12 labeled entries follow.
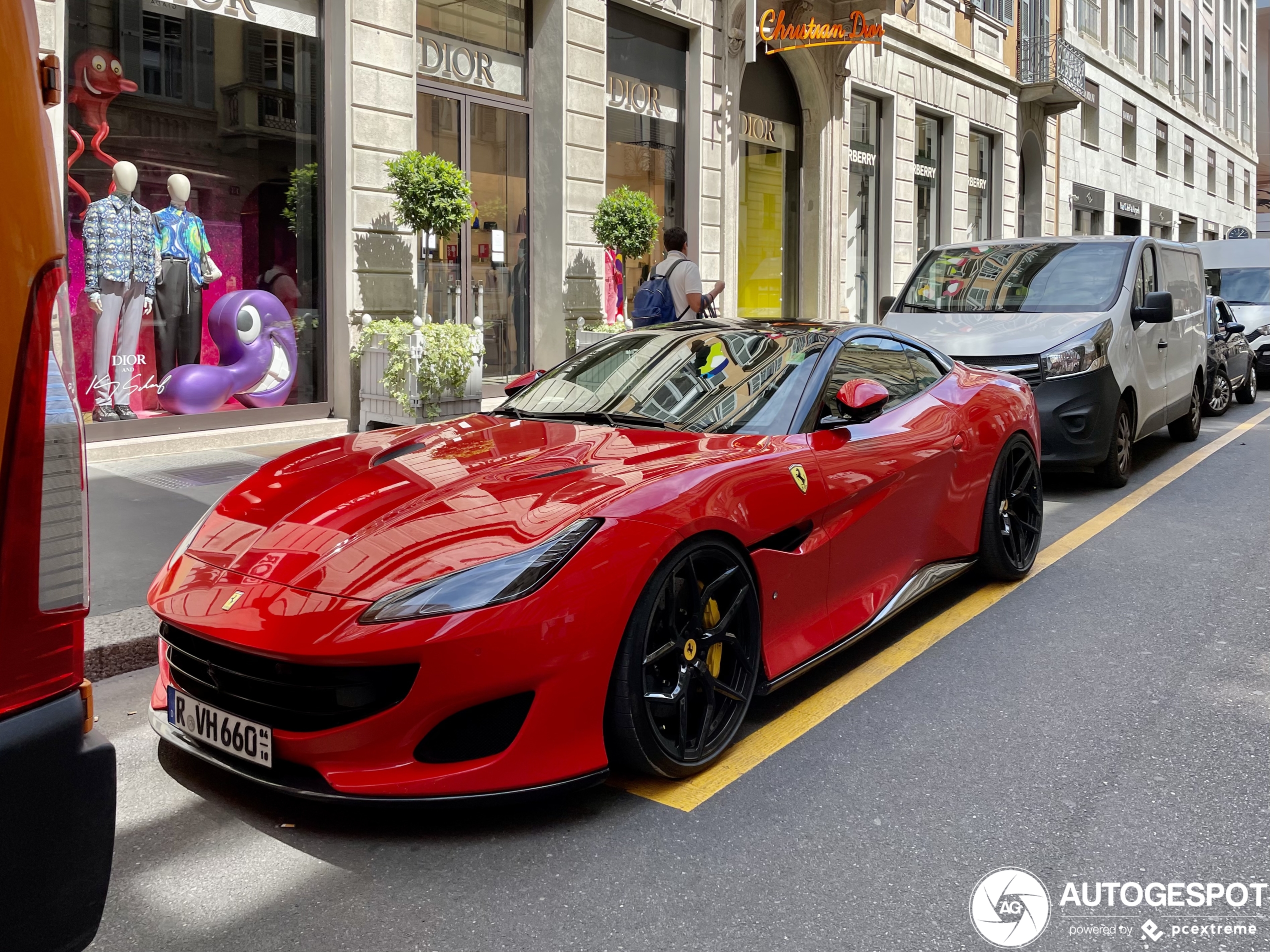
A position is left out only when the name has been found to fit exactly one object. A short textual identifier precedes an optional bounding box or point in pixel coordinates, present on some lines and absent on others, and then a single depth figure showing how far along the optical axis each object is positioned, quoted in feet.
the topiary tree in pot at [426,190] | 33.78
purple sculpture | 31.40
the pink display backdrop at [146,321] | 28.71
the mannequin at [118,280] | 28.99
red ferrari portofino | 9.35
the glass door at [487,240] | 37.65
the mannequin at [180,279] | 30.60
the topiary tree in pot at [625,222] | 41.42
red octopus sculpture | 28.30
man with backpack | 31.35
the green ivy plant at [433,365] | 31.58
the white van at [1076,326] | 26.05
